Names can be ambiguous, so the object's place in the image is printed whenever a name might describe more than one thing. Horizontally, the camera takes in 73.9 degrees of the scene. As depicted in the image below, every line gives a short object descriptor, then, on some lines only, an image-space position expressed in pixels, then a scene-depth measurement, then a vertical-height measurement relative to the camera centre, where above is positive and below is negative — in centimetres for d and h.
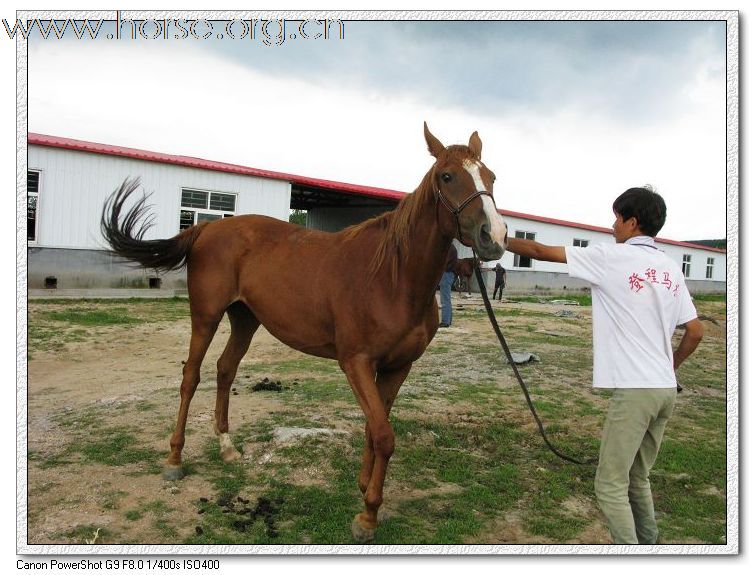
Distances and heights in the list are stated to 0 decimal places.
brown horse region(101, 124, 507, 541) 281 +6
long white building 1151 +244
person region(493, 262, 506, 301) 2145 +44
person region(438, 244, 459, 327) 1125 -29
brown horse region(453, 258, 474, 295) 2048 +15
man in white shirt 234 -20
